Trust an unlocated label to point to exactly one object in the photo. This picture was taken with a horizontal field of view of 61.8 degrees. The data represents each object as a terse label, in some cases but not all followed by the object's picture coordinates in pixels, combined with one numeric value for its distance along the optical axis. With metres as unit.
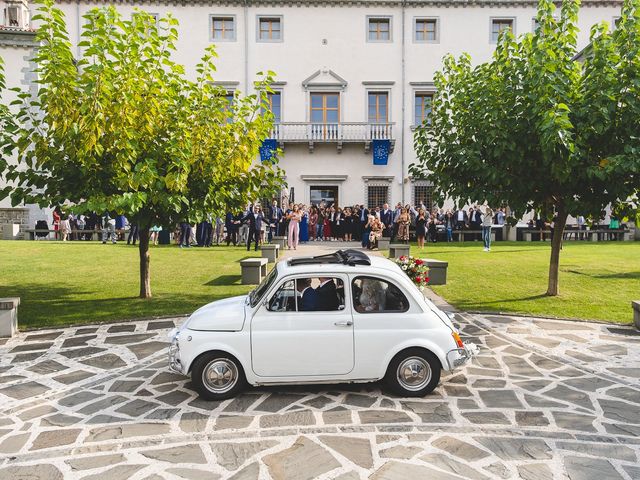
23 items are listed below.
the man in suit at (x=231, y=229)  24.58
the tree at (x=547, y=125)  9.88
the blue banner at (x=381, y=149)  31.89
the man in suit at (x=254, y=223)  21.38
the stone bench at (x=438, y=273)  13.95
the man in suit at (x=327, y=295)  6.20
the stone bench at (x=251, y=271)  13.64
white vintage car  6.03
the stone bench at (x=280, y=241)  22.30
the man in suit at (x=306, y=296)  6.18
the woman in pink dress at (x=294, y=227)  21.95
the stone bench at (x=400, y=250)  17.08
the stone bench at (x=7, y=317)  8.87
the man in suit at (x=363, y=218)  26.77
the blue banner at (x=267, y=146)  30.39
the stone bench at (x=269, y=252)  17.27
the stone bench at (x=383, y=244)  21.88
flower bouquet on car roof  9.04
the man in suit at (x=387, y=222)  26.73
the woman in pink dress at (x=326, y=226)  27.92
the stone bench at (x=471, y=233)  28.50
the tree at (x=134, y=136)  9.13
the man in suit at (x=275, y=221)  26.22
